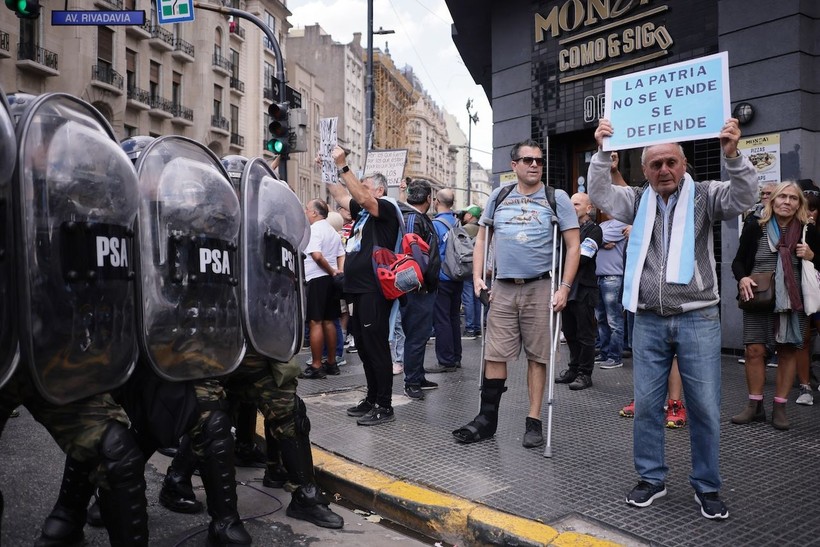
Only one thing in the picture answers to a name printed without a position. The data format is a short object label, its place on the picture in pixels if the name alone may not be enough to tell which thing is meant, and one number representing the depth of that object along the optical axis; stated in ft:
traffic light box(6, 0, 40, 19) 32.17
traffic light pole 41.17
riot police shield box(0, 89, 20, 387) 6.83
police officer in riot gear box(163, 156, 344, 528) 10.57
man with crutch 15.26
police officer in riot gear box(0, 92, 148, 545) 7.23
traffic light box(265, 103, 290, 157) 37.40
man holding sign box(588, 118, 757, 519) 11.27
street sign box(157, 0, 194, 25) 41.29
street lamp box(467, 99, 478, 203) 160.25
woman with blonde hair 16.61
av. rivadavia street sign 35.24
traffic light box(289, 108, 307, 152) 38.50
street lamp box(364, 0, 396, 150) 61.05
